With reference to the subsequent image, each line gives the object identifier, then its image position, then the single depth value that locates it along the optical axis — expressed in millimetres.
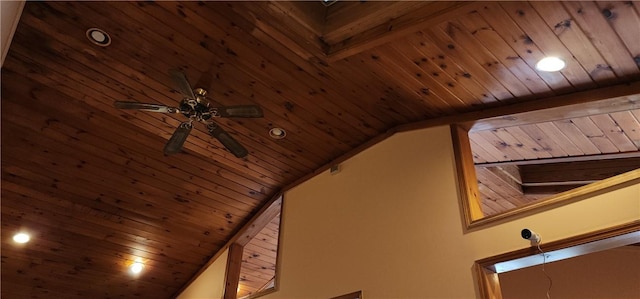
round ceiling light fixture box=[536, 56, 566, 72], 3011
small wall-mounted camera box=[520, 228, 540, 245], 2982
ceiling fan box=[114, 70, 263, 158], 3217
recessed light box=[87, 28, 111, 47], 3486
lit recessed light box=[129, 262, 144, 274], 6003
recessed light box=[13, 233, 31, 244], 5273
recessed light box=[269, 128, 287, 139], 4578
